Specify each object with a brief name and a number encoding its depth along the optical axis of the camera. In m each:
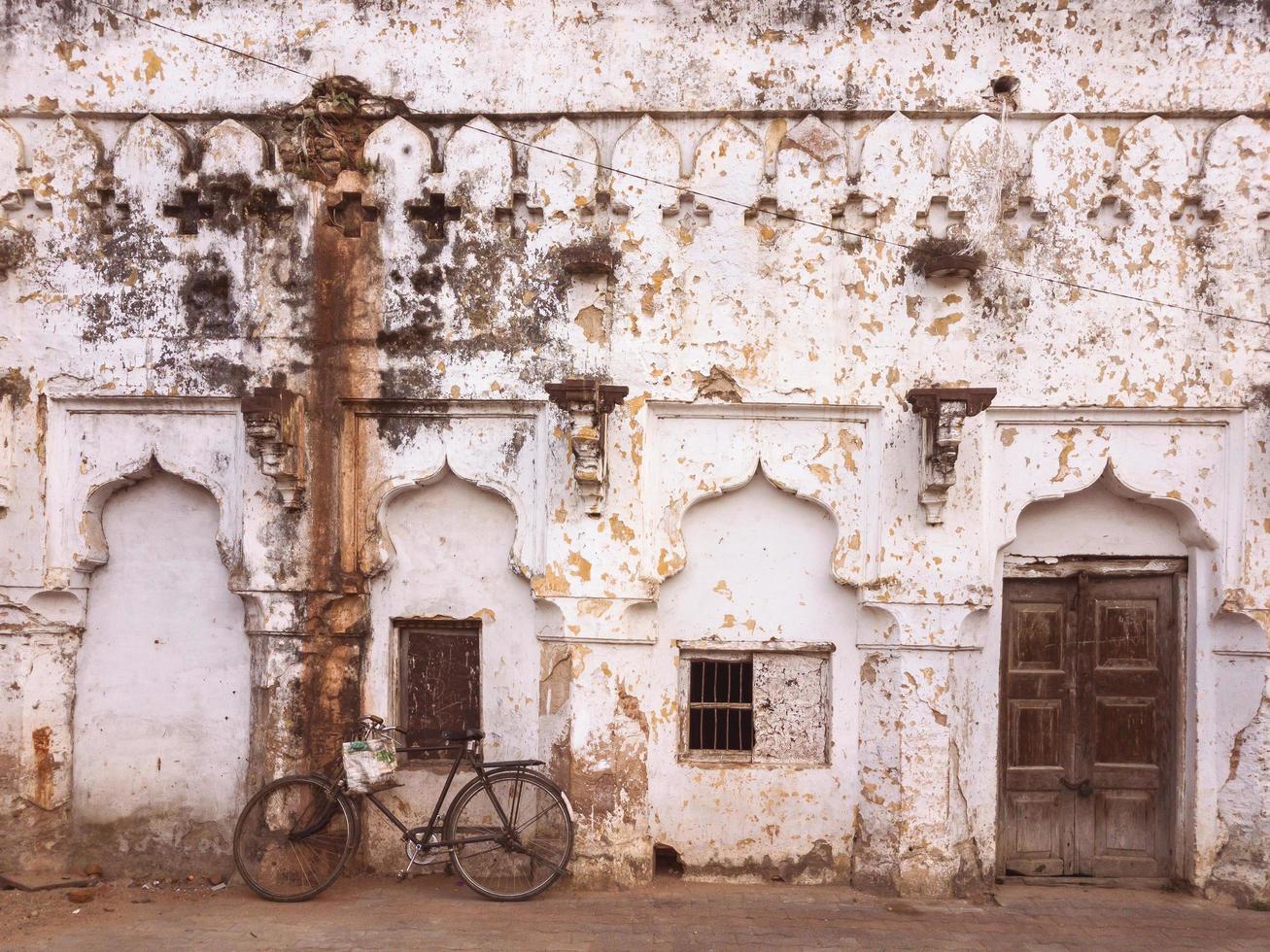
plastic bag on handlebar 6.07
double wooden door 6.48
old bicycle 6.11
